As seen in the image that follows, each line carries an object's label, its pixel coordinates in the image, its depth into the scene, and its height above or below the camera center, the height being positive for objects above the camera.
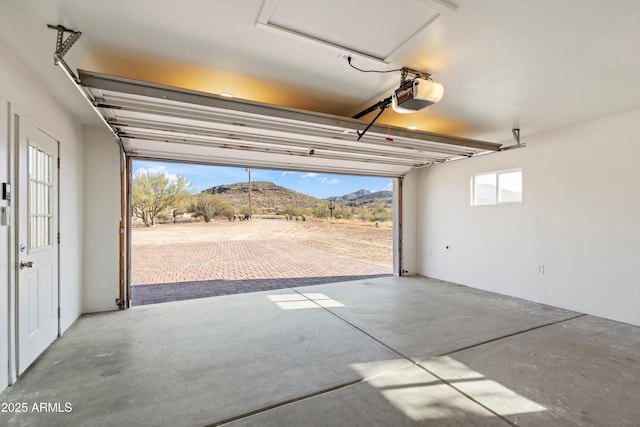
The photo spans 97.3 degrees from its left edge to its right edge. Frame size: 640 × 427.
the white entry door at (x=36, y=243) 2.37 -0.28
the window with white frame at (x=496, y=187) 4.89 +0.47
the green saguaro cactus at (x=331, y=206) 15.69 +0.40
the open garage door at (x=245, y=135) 2.55 +1.02
